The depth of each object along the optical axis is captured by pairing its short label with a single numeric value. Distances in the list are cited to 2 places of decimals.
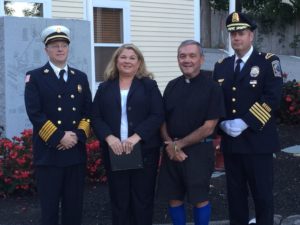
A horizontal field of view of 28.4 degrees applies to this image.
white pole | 12.09
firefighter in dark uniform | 4.72
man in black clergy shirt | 4.88
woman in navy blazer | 4.83
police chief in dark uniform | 5.01
